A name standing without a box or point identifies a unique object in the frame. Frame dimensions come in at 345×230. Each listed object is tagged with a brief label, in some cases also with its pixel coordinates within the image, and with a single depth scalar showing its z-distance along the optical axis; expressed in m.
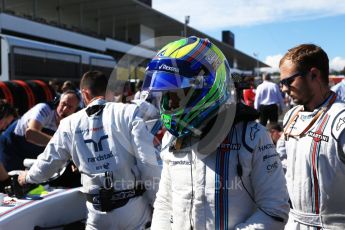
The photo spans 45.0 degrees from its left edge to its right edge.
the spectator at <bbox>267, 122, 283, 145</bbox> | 5.34
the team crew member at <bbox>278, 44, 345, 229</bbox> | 1.92
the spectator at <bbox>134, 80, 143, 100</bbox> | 9.57
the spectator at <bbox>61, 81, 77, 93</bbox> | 7.83
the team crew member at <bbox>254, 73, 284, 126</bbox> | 9.61
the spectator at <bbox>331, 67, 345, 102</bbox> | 4.68
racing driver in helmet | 1.61
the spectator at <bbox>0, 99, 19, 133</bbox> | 4.62
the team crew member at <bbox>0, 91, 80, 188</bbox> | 4.39
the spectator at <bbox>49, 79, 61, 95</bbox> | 10.95
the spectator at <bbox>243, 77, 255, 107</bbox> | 10.83
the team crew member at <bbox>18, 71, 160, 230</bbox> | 2.90
